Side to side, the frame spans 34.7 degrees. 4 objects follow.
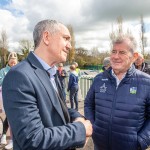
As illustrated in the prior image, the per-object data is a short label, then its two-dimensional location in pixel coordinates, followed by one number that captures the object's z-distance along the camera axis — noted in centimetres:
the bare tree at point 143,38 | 2934
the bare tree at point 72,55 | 5541
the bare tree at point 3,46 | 4744
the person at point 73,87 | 957
